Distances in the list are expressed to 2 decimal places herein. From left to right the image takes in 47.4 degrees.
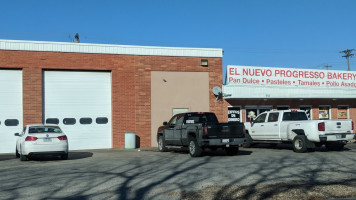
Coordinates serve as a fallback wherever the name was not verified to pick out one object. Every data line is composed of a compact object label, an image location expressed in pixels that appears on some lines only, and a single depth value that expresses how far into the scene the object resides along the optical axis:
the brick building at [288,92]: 25.78
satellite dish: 24.86
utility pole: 65.44
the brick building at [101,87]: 21.77
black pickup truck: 15.88
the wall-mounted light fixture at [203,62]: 24.98
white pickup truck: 17.05
